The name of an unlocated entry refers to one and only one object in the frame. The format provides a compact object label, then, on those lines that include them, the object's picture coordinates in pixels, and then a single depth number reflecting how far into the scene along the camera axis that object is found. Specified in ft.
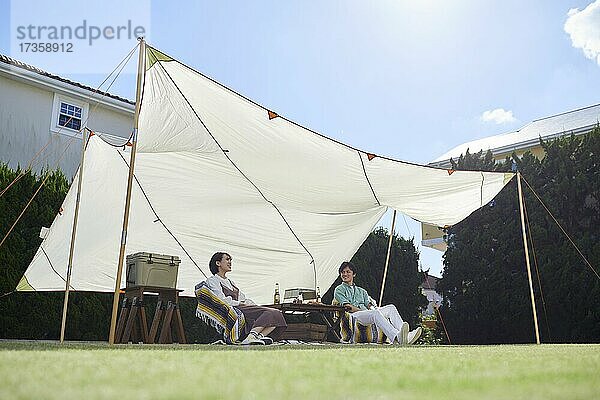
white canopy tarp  15.34
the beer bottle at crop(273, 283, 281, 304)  22.13
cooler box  17.70
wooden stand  17.37
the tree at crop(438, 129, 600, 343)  22.59
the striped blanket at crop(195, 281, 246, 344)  17.56
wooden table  20.33
